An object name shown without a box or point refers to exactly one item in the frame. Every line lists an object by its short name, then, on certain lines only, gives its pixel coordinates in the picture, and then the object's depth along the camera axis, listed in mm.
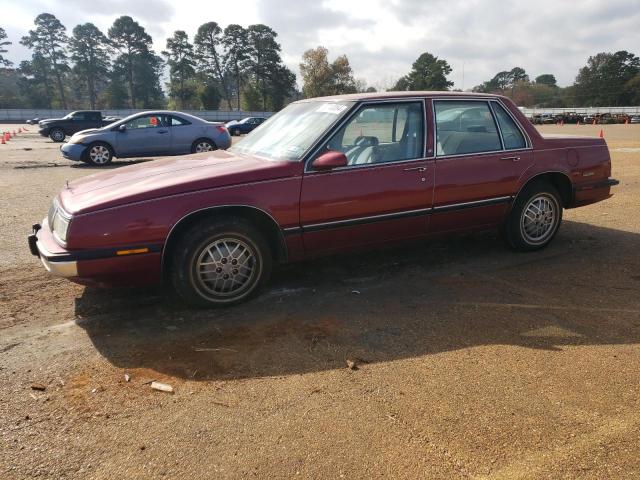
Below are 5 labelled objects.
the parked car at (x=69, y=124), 24234
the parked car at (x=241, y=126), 30367
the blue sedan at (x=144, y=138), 12383
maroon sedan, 3381
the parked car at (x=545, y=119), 49441
